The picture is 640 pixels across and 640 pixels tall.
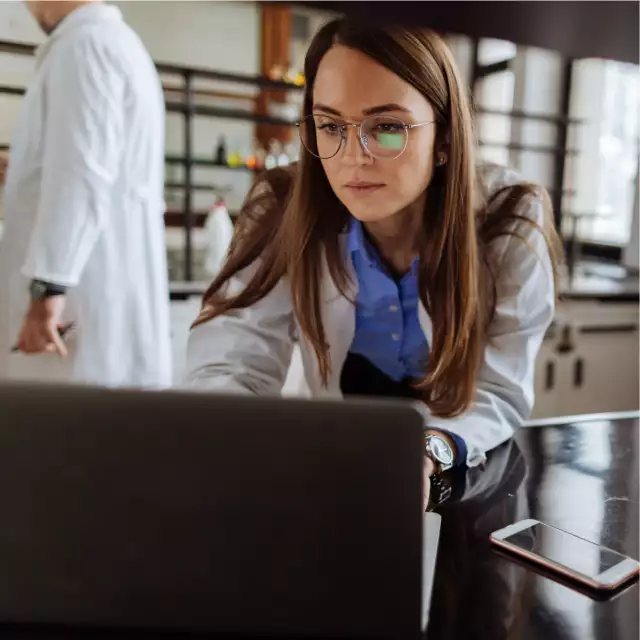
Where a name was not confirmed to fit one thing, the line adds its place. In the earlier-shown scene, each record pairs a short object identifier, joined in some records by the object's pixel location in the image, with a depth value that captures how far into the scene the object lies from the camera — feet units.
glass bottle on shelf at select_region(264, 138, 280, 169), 9.51
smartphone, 1.91
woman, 2.84
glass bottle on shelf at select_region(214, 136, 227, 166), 10.85
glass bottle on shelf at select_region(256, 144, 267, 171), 8.95
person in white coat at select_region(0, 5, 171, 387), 4.63
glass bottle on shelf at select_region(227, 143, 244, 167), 9.14
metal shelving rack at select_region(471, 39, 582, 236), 9.12
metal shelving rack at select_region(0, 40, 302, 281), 7.42
